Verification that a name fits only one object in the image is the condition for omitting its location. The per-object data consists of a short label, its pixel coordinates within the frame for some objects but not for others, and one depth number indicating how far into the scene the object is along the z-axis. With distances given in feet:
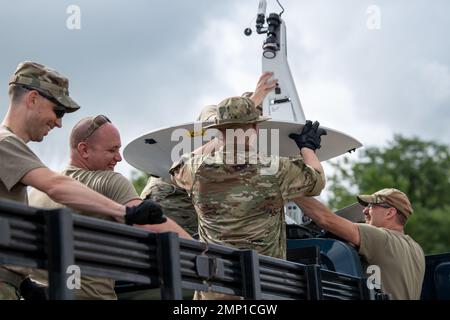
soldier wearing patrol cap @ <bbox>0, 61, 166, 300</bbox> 16.24
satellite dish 22.79
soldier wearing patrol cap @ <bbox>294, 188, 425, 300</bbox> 22.90
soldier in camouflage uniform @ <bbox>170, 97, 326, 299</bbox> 20.15
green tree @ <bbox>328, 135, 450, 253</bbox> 144.56
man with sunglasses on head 18.26
